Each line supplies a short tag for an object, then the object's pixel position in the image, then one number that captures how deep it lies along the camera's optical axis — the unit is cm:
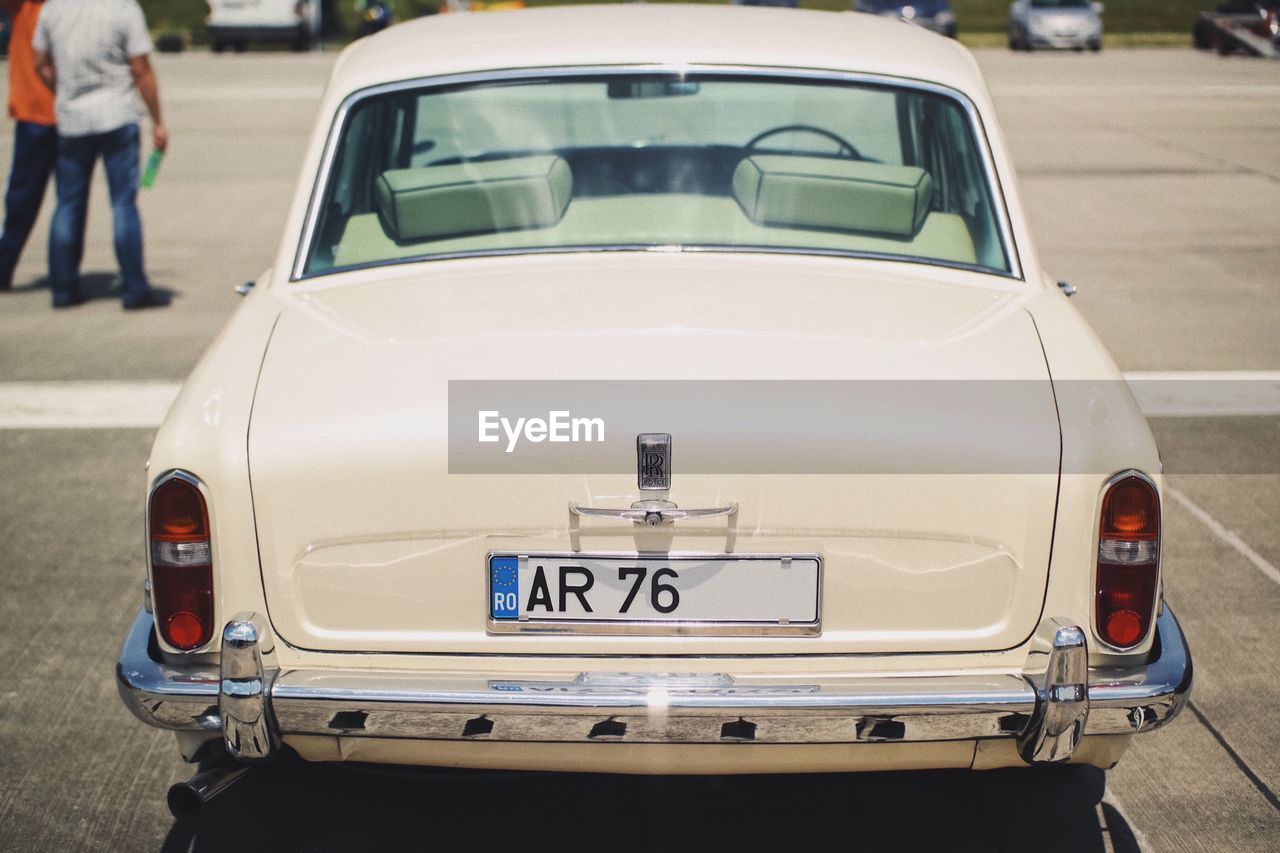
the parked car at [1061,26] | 2889
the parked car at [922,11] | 2920
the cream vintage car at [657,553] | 273
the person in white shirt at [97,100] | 796
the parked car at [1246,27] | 2777
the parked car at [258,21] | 2779
